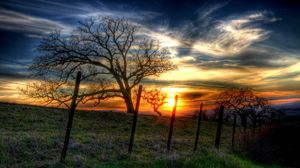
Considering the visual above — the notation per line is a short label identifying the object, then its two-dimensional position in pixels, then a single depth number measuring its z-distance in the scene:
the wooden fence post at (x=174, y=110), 9.14
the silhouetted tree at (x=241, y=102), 35.19
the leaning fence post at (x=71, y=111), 6.38
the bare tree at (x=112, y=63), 24.22
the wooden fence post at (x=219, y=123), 10.26
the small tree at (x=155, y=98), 25.65
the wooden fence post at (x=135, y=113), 7.75
